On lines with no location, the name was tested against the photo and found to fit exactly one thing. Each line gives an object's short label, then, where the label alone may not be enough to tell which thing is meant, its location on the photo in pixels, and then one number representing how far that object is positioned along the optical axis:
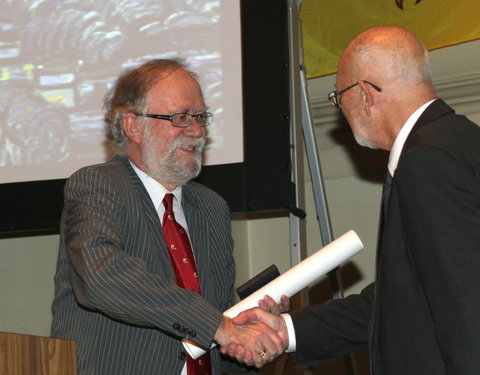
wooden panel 2.62
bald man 2.46
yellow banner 4.65
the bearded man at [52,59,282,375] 3.09
